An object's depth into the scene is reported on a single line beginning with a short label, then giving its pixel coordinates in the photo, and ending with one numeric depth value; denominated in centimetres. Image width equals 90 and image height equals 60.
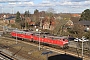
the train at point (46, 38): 3744
